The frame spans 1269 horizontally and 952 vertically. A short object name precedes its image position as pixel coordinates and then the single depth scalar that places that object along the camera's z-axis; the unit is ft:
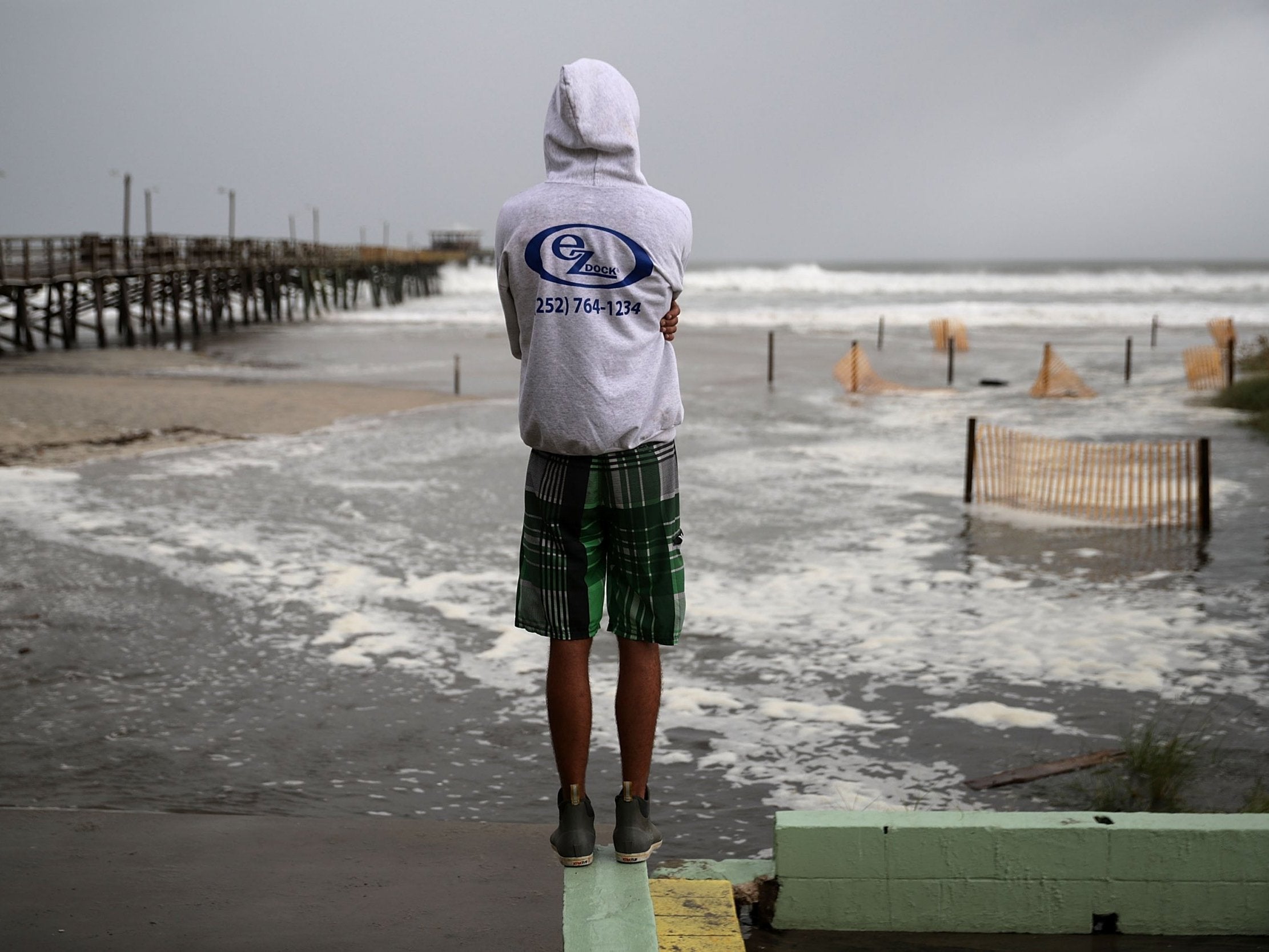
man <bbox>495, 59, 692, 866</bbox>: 9.75
